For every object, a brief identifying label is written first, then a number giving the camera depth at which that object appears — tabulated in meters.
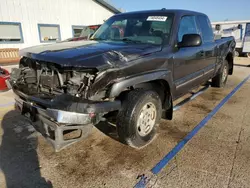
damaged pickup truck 2.21
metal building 11.27
